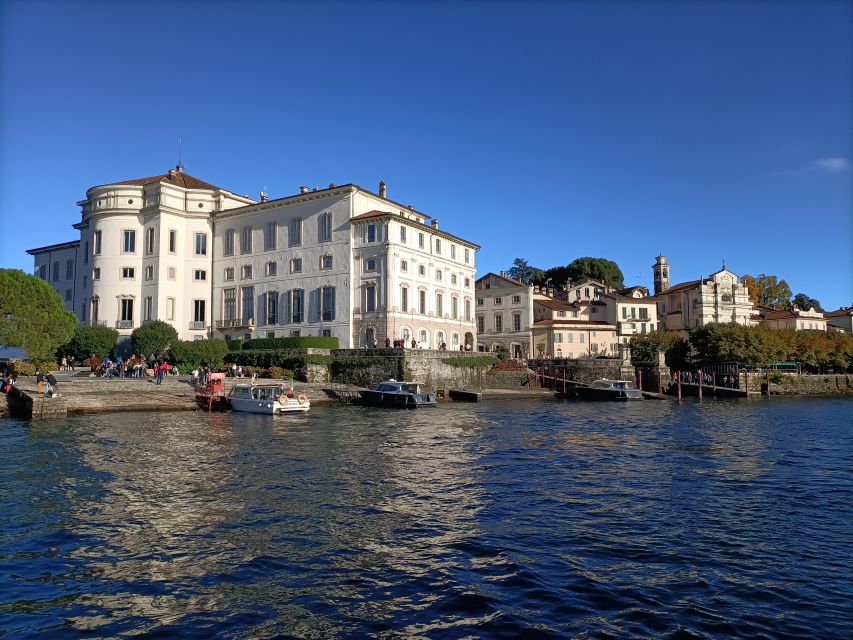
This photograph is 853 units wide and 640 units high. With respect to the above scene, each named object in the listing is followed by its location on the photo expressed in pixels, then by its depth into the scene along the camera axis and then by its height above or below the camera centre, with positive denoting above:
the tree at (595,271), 105.62 +15.24
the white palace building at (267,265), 53.34 +8.86
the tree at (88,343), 51.78 +1.59
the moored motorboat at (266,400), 35.81 -2.34
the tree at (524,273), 115.74 +16.72
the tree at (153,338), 51.22 +1.96
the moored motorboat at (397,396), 41.69 -2.51
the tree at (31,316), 39.25 +3.07
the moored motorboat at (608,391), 54.28 -2.97
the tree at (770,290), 106.00 +11.50
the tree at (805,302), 124.15 +11.19
